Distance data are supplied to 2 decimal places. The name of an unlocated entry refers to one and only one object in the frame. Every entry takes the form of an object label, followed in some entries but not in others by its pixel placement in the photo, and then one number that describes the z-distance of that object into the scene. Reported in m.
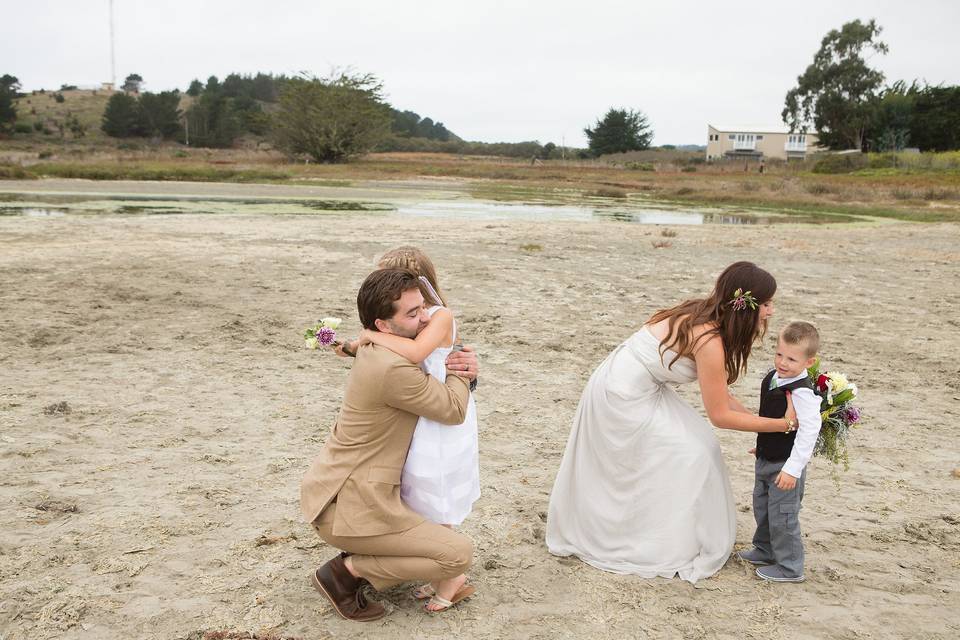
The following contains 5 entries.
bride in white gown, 3.48
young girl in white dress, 3.02
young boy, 3.38
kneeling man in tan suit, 2.96
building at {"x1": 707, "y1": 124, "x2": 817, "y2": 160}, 97.12
